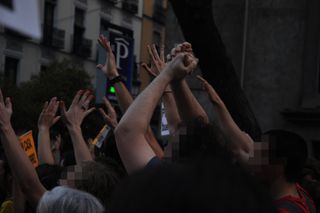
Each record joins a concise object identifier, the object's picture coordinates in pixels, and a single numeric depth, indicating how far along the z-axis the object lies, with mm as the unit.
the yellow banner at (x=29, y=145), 6188
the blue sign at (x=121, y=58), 8516
